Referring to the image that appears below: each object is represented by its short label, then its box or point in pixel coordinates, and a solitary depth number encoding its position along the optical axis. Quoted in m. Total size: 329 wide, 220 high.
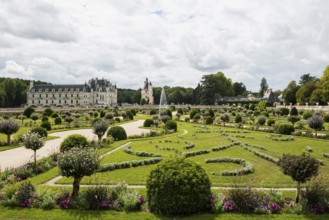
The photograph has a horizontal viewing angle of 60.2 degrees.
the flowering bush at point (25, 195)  9.23
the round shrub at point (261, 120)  32.88
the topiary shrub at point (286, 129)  27.06
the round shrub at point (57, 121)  37.16
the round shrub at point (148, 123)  34.81
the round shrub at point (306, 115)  41.47
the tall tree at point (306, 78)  103.71
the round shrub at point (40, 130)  22.62
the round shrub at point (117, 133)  23.75
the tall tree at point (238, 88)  126.93
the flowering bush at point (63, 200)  9.07
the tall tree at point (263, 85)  128.11
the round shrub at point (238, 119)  38.59
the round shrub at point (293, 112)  46.76
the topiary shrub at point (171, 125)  30.32
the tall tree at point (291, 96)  82.75
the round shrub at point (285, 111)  51.31
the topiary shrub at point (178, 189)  8.07
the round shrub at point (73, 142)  15.31
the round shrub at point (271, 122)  33.49
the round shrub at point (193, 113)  46.44
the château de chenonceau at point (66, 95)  109.94
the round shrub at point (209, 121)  38.66
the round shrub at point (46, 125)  30.83
